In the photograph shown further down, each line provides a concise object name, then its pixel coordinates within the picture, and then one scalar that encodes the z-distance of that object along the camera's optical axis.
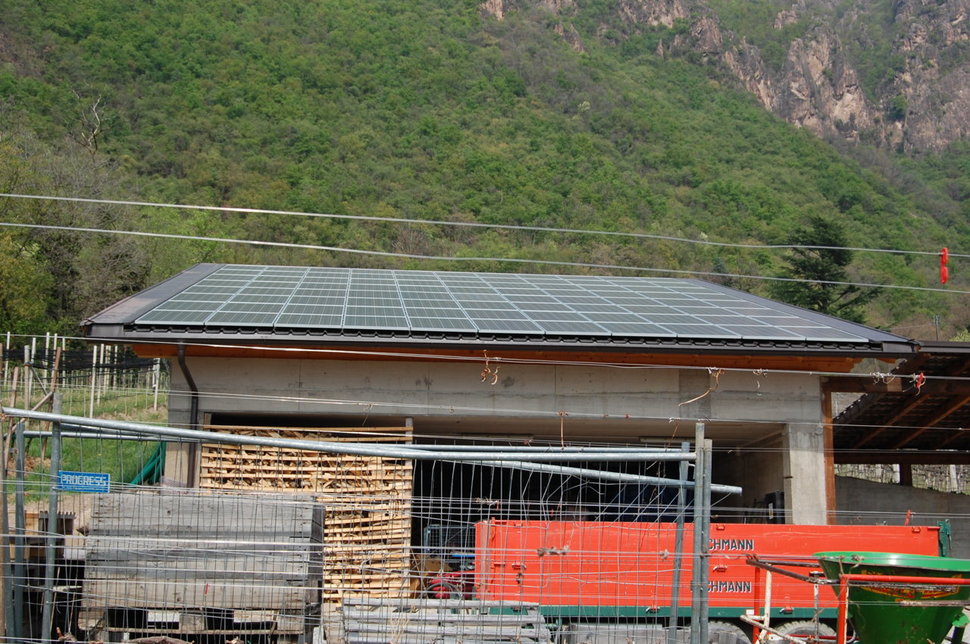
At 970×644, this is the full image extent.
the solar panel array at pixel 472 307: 16.06
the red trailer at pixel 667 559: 13.18
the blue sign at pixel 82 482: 9.05
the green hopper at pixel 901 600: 9.28
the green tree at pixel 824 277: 60.16
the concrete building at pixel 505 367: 15.76
